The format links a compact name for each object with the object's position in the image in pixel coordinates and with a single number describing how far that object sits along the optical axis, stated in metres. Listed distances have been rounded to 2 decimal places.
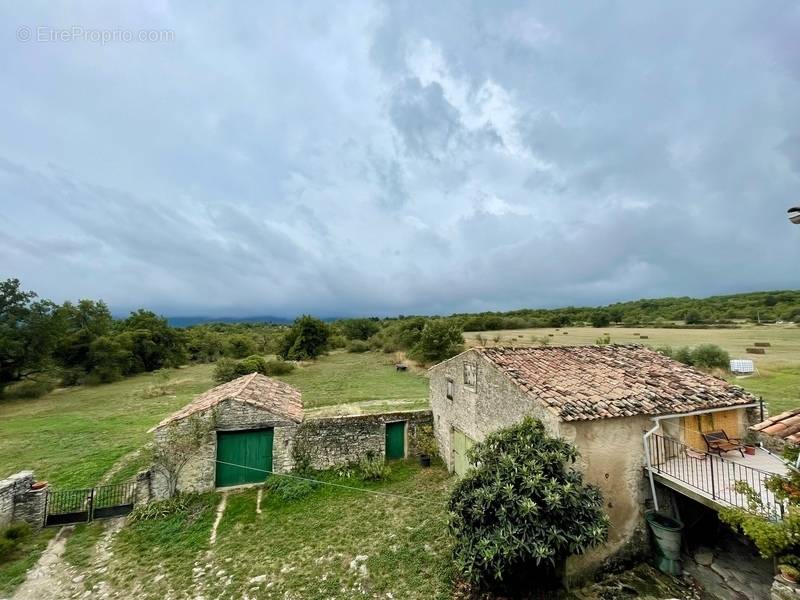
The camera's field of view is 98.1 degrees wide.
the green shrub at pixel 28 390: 34.25
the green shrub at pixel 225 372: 34.66
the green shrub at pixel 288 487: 12.54
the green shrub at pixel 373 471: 13.82
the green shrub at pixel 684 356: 29.85
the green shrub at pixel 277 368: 39.59
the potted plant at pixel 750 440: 10.15
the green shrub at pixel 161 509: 11.50
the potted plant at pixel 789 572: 5.05
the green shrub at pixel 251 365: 35.59
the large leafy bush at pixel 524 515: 6.95
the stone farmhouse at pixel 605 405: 8.25
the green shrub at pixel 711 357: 28.83
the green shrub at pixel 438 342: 40.75
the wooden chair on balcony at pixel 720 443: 9.32
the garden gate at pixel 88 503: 11.45
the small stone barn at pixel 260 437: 12.67
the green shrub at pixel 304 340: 50.47
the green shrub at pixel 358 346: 62.03
